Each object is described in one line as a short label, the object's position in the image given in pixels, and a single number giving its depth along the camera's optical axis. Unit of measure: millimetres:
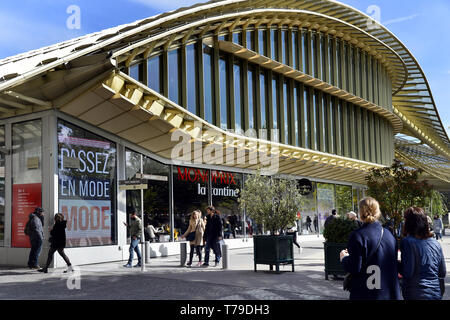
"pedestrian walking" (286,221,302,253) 17469
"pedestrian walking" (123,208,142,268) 13336
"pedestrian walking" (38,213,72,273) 12195
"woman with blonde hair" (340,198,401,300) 4391
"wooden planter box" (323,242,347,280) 10273
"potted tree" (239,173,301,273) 11922
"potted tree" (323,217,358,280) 10328
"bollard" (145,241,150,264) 14734
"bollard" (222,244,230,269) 12938
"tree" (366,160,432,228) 12008
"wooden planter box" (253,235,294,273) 11797
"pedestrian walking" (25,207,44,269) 12773
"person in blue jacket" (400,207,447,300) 4555
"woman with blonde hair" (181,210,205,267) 13883
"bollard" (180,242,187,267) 13898
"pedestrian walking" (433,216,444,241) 25469
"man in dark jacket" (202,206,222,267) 13641
